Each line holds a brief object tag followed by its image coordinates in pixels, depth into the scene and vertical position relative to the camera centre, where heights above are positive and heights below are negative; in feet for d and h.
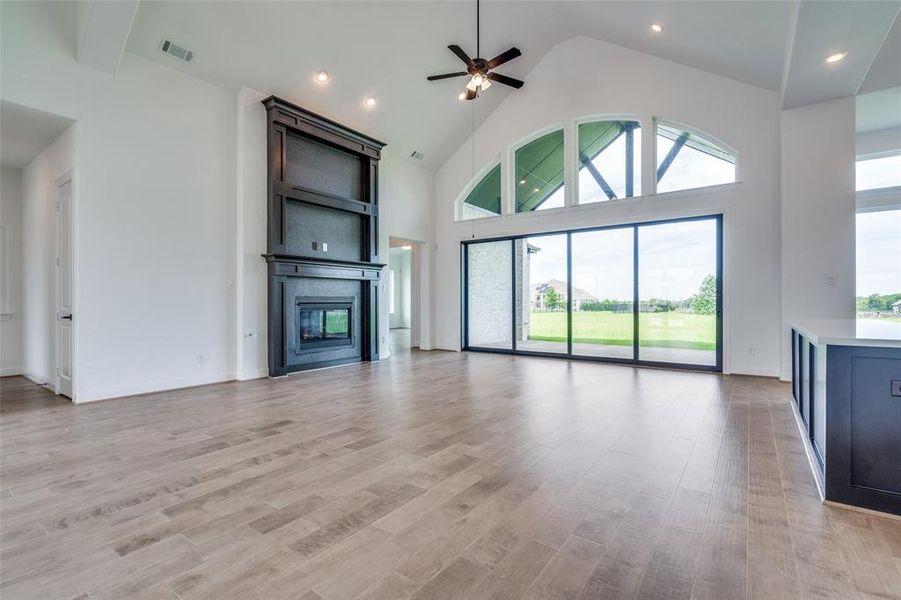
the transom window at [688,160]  20.13 +6.81
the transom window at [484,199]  27.91 +6.81
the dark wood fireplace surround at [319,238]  19.53 +3.20
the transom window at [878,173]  19.46 +5.89
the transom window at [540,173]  25.20 +7.81
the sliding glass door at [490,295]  27.63 +0.18
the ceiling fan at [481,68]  15.42 +8.68
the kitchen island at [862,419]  6.95 -2.12
